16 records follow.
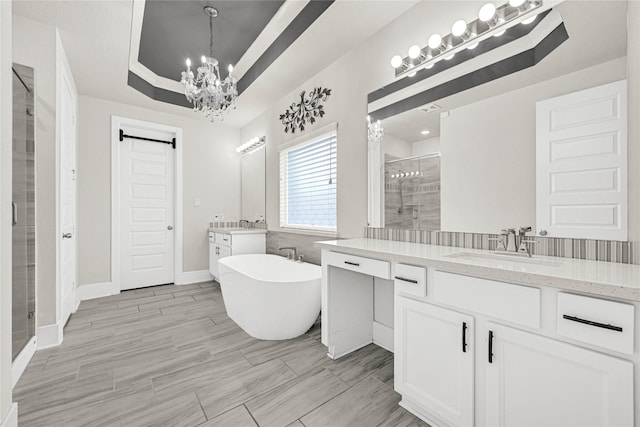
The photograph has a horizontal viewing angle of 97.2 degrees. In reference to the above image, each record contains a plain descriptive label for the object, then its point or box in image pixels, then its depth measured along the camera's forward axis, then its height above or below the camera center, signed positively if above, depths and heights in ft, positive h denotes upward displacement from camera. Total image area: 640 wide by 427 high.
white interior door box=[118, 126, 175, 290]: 12.66 +0.12
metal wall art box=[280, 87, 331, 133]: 9.56 +3.77
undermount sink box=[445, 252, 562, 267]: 4.27 -0.77
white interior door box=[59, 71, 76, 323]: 8.32 +0.48
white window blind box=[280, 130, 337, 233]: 9.45 +1.03
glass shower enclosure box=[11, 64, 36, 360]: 6.43 +0.06
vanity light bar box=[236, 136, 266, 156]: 13.24 +3.32
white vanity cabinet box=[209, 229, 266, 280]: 11.84 -1.34
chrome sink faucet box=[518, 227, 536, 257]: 4.83 -0.50
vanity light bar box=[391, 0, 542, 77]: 4.98 +3.57
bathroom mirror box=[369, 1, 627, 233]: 4.28 +1.60
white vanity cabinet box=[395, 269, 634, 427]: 2.90 -1.83
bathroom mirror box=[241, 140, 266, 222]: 13.38 +1.36
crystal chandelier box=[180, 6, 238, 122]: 7.79 +3.52
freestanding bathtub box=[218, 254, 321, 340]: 7.29 -2.50
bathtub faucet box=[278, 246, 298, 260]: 10.34 -1.51
